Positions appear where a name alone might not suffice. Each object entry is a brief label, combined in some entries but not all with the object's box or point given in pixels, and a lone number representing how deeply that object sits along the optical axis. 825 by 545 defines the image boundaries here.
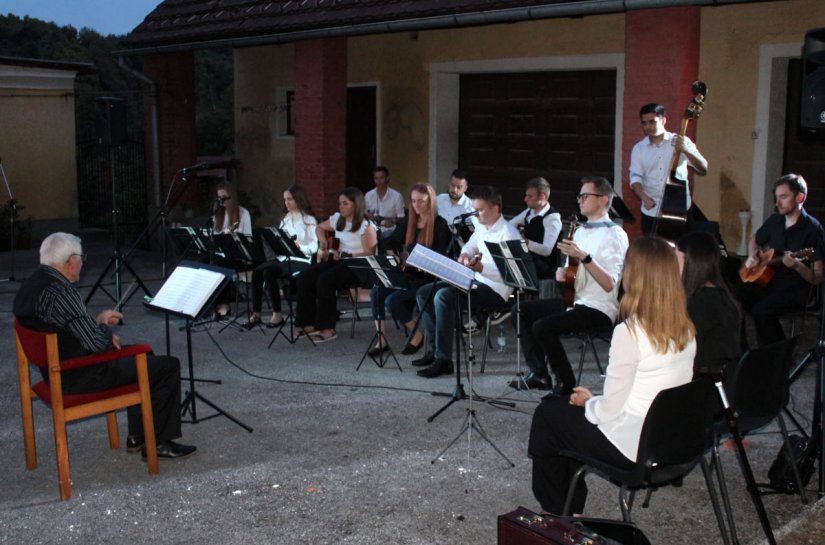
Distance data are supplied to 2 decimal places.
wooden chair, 5.54
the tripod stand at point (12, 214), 12.98
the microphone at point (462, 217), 8.41
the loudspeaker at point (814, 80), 5.68
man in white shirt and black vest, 8.80
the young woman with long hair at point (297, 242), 10.11
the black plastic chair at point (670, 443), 4.44
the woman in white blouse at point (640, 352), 4.59
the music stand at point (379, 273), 7.84
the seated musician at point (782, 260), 7.68
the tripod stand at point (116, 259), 10.47
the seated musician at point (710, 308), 5.31
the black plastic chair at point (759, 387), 5.11
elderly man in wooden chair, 5.70
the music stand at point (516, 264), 7.01
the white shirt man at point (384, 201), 11.83
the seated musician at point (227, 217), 10.56
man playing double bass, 9.01
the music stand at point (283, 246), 9.23
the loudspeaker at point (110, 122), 10.72
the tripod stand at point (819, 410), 5.54
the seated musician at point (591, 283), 7.08
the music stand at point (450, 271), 6.34
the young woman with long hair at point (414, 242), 8.72
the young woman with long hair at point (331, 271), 9.38
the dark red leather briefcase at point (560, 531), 3.85
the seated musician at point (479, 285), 8.02
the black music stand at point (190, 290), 6.19
